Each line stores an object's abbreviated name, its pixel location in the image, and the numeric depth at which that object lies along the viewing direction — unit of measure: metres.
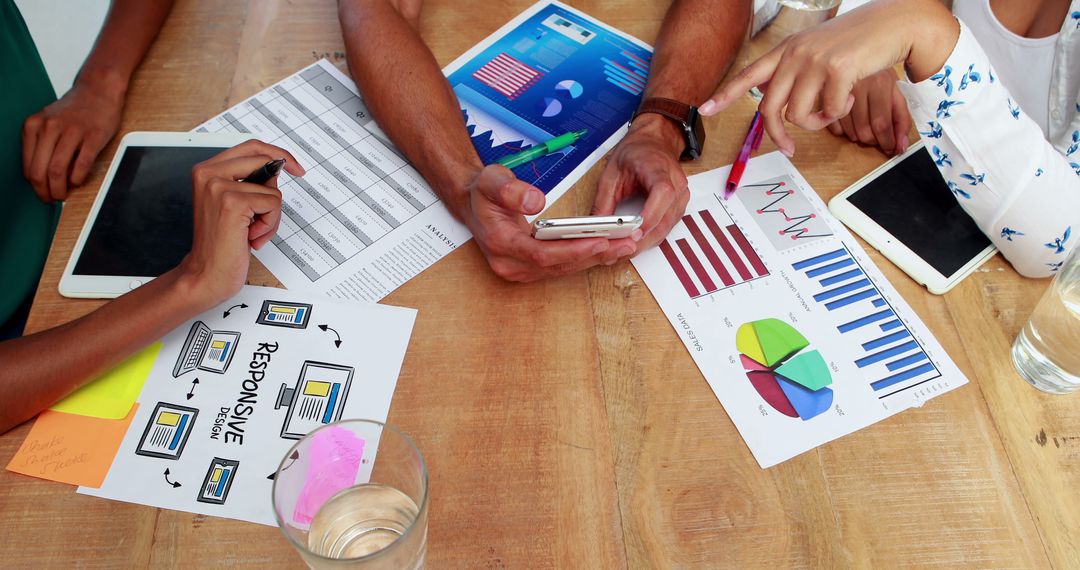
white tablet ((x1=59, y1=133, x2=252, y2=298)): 0.78
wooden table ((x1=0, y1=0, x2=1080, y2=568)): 0.62
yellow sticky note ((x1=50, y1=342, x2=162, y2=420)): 0.69
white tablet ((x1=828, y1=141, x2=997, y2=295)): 0.81
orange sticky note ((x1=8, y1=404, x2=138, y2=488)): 0.65
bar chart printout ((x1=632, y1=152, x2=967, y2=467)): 0.71
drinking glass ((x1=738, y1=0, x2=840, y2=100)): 1.03
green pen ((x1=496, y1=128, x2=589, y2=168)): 0.89
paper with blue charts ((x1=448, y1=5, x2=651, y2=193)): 0.93
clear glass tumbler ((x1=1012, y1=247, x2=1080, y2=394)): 0.69
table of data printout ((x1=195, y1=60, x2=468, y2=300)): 0.81
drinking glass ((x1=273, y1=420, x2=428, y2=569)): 0.56
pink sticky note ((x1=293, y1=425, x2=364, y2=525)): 0.58
